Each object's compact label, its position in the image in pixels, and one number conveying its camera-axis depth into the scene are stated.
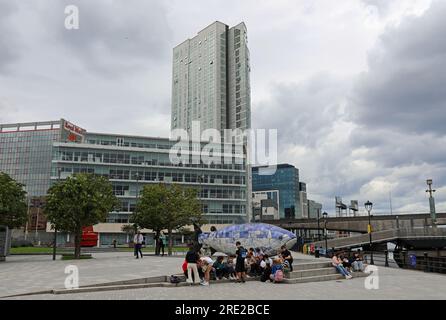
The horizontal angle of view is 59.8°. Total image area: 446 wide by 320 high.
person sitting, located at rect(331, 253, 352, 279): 20.31
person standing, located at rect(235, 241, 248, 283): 18.23
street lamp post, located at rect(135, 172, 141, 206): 77.51
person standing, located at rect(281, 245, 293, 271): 19.58
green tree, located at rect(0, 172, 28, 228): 28.86
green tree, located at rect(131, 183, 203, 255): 39.56
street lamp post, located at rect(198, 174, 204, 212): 84.20
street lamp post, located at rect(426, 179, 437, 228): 46.04
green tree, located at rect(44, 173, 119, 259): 30.17
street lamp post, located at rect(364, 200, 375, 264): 32.88
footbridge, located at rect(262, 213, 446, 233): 62.75
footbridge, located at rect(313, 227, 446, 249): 44.12
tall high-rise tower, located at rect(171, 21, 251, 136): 124.19
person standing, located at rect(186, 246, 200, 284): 16.92
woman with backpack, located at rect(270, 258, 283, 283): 18.27
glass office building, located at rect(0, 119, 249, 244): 80.38
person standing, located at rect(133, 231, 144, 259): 30.77
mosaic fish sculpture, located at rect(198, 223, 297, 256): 24.59
